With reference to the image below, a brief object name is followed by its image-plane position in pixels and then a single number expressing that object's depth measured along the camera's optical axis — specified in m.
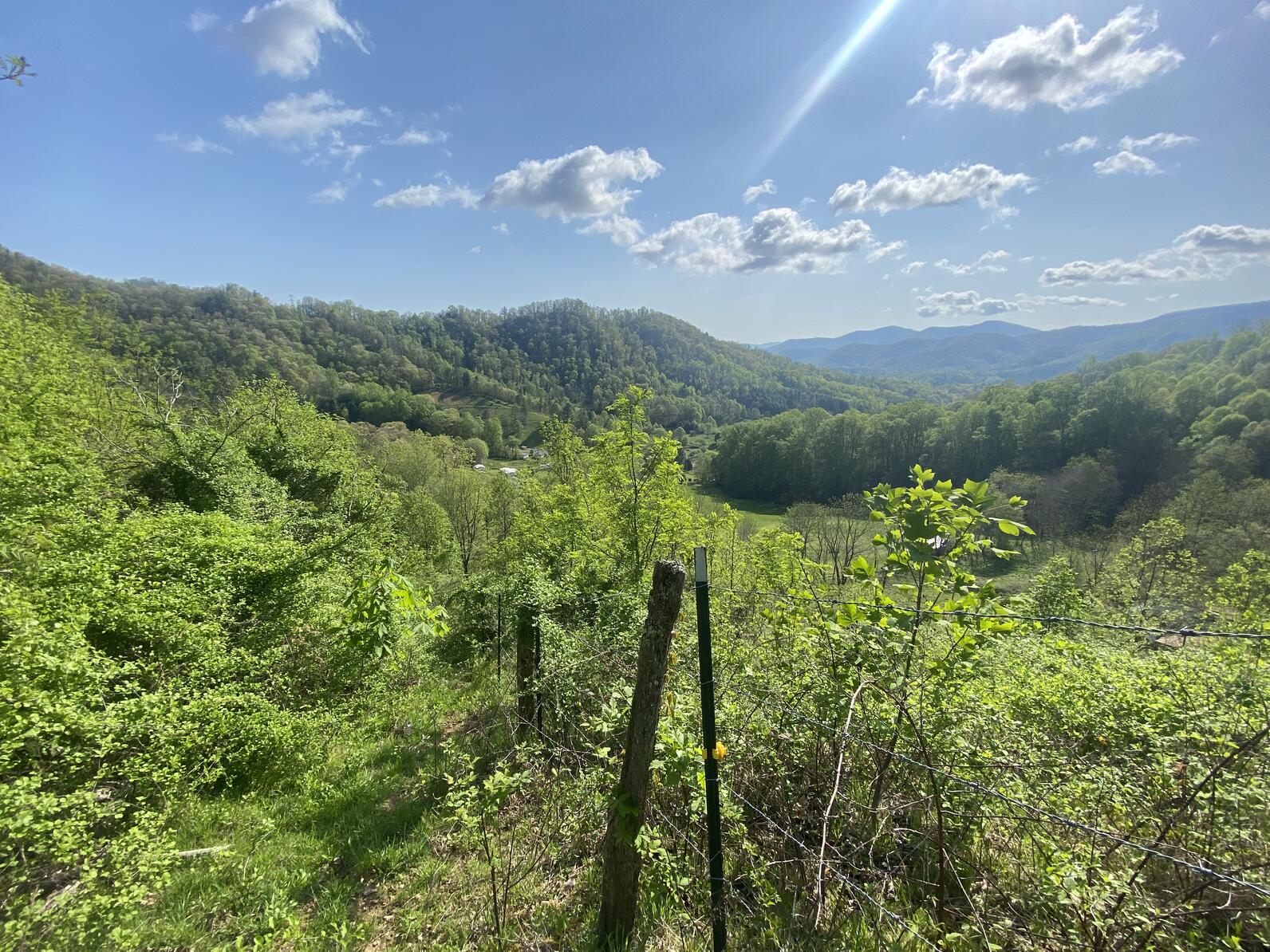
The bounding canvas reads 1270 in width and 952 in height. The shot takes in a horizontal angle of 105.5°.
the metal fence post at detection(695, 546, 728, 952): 2.54
